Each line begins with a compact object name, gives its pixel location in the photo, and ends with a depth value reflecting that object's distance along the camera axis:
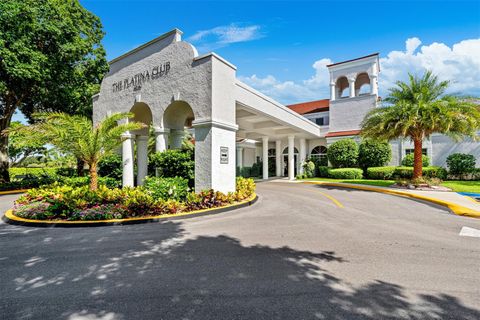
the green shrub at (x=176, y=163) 10.38
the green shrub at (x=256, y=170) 29.91
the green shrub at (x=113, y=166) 13.90
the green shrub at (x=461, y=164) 18.25
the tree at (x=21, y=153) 29.38
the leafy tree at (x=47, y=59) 13.15
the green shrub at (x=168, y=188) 8.91
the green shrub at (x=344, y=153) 21.95
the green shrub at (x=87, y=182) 12.73
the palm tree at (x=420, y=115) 13.33
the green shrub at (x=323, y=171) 23.36
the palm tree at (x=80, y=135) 9.50
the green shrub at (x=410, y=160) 20.08
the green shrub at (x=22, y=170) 27.21
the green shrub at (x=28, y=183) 15.81
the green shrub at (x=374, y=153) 21.14
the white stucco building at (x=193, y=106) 9.59
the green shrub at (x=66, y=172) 17.19
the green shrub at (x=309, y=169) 24.17
